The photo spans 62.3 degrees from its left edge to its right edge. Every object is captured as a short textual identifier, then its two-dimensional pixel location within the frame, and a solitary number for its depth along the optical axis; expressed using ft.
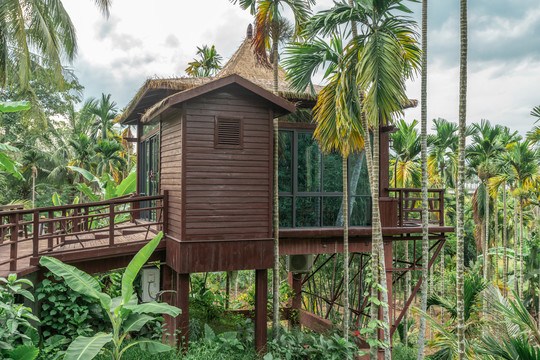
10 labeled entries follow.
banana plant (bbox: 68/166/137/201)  40.37
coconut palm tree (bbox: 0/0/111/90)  40.06
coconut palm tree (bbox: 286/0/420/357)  24.25
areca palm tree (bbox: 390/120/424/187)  61.26
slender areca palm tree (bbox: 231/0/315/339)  29.04
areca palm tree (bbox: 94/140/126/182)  76.02
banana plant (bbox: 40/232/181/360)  22.68
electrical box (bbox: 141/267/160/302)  30.45
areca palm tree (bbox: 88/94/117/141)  91.81
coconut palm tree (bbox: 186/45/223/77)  72.90
